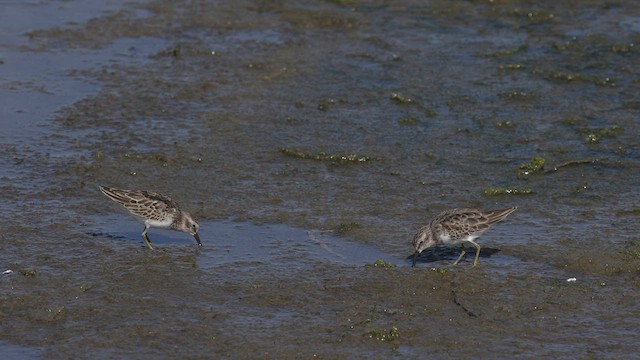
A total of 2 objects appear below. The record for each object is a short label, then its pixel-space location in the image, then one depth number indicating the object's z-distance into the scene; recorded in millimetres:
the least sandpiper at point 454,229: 12867
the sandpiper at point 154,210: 13258
